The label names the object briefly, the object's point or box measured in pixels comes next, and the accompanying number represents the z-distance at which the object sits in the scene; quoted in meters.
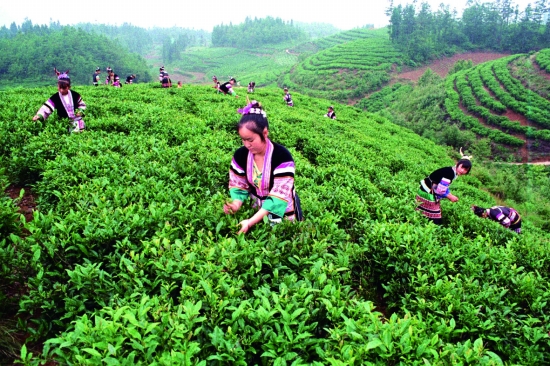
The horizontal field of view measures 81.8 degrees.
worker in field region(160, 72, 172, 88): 18.79
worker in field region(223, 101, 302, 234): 3.11
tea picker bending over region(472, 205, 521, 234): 6.48
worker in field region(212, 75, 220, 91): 19.30
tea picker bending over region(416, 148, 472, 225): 5.61
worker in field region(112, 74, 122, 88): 19.42
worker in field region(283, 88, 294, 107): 19.03
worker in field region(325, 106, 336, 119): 18.17
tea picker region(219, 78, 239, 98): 17.19
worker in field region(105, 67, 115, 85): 20.05
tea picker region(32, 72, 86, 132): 6.09
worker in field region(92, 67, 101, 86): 18.98
